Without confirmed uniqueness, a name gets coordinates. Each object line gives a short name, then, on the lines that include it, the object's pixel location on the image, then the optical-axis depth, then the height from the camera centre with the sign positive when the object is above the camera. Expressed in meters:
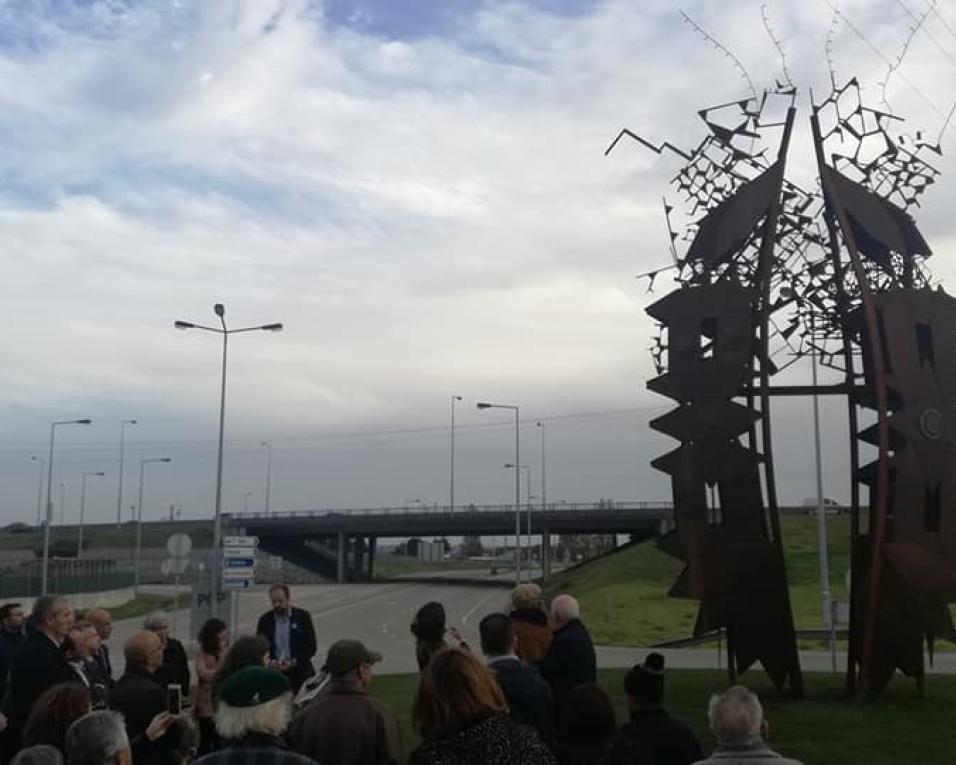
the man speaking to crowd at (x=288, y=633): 9.90 -0.84
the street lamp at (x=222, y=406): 29.59 +3.41
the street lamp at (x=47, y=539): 41.81 -0.20
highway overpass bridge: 67.81 +0.67
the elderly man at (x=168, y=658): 7.86 -0.92
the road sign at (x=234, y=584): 19.95 -0.84
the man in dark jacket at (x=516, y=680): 5.36 -0.66
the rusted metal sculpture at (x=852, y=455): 12.52 +0.94
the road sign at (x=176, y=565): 22.47 -0.59
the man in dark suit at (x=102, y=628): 7.74 -0.64
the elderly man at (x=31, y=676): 6.71 -0.83
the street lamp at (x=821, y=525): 29.22 +0.42
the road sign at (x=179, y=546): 22.45 -0.21
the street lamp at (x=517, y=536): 50.77 +0.09
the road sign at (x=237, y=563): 20.31 -0.49
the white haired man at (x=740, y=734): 4.16 -0.71
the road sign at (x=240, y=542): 20.56 -0.11
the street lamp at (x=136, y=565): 54.72 -1.62
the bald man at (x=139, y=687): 5.79 -0.78
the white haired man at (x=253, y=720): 3.79 -0.62
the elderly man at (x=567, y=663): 6.66 -0.72
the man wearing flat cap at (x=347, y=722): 4.86 -0.79
